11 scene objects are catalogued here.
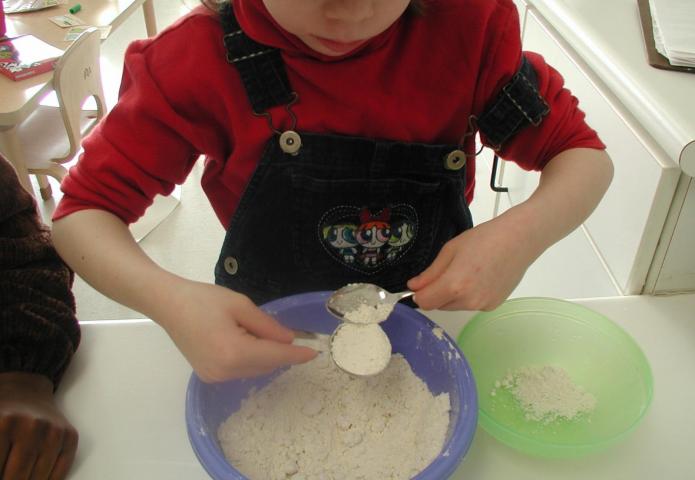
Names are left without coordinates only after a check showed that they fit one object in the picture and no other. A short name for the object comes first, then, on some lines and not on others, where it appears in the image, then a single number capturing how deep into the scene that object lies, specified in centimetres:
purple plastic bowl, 47
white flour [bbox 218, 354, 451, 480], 54
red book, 157
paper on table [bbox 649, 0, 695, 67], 83
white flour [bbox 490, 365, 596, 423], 60
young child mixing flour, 58
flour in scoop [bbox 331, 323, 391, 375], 60
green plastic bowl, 55
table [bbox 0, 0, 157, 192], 148
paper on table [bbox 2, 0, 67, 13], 193
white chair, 164
